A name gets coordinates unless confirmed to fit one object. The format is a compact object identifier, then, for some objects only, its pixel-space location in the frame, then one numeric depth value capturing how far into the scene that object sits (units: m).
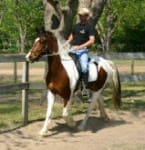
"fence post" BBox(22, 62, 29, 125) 10.89
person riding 10.18
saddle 10.23
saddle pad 10.56
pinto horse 9.80
